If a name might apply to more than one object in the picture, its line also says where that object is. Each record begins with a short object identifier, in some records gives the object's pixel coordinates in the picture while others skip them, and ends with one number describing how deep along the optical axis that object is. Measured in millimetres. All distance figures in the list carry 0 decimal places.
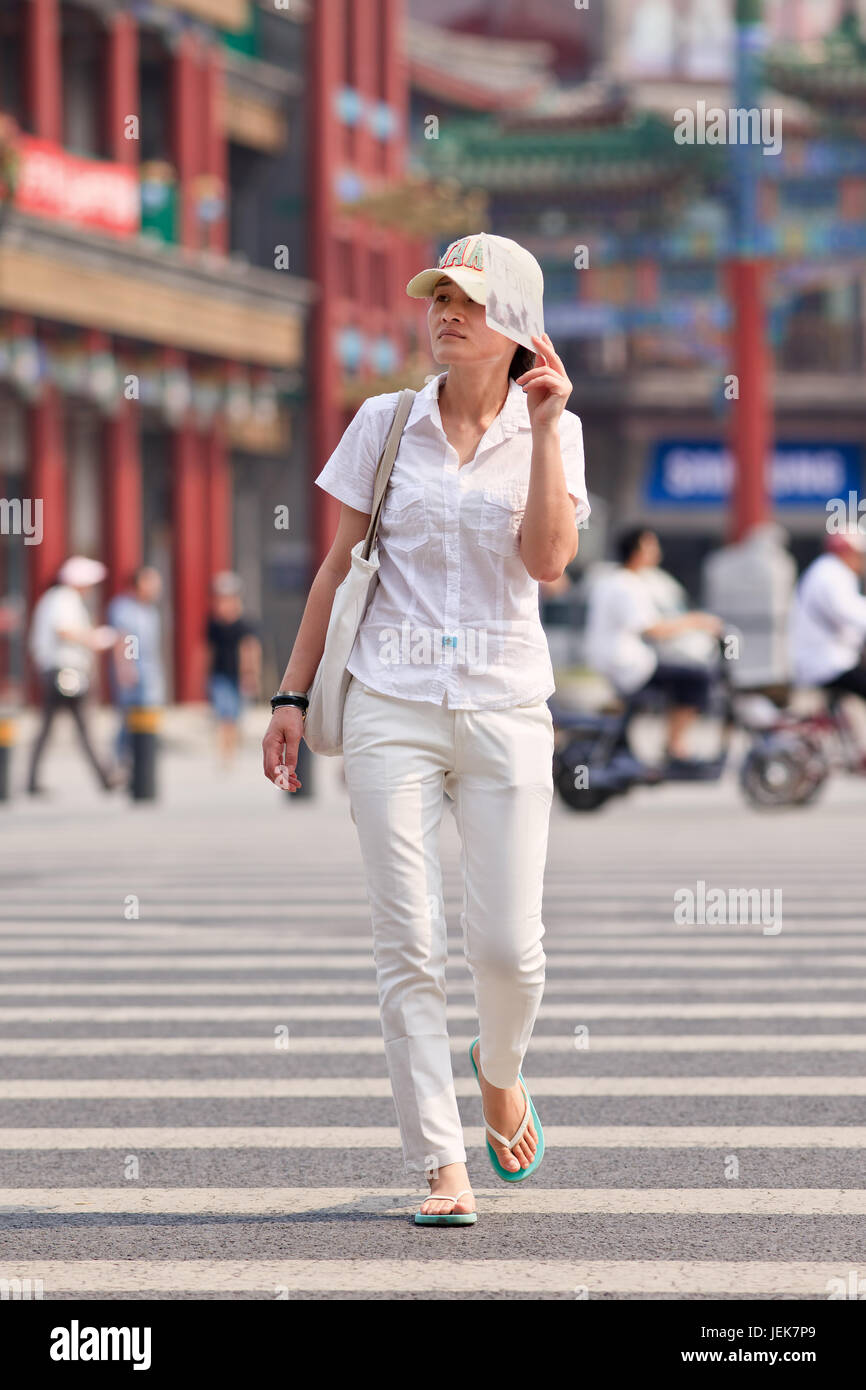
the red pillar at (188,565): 31531
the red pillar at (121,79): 29391
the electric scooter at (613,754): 15352
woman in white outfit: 5016
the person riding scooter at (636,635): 15055
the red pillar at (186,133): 31203
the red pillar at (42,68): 27469
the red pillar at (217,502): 32438
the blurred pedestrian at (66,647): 17609
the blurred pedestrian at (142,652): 18891
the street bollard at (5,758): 17125
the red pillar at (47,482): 27531
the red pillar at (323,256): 34125
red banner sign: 26109
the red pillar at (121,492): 29109
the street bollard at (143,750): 17172
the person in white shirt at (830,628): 15273
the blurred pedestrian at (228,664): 21453
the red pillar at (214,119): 32656
